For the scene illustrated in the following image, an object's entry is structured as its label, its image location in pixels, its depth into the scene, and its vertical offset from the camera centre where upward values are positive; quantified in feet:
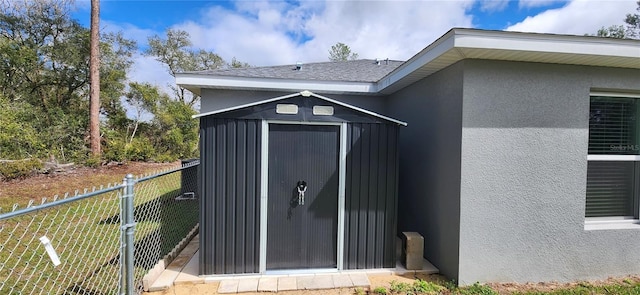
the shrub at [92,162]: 37.11 -2.77
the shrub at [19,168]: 29.99 -3.08
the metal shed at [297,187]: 11.11 -1.71
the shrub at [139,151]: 43.11 -1.50
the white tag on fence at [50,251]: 5.65 -2.18
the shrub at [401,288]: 10.58 -5.21
